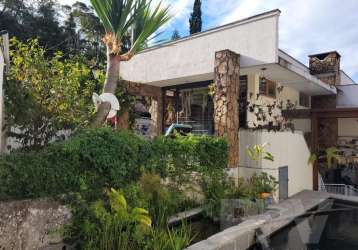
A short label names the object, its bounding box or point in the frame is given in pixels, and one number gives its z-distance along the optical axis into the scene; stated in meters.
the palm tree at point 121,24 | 6.46
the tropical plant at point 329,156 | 12.60
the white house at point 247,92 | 8.60
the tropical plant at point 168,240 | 4.63
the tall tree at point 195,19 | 30.30
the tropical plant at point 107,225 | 4.52
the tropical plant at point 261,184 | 7.96
